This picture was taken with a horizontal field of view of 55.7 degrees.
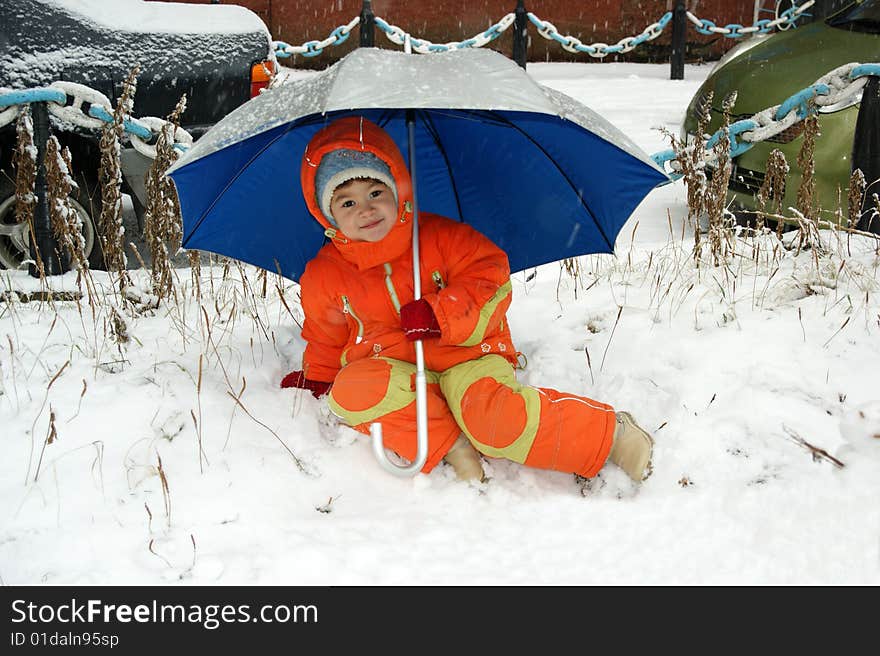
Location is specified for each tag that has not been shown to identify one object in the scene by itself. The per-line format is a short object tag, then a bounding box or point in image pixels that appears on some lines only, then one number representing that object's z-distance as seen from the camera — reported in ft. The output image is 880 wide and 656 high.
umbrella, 7.54
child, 8.48
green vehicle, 15.80
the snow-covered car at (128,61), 14.44
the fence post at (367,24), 40.06
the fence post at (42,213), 13.10
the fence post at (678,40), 41.39
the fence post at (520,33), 40.47
